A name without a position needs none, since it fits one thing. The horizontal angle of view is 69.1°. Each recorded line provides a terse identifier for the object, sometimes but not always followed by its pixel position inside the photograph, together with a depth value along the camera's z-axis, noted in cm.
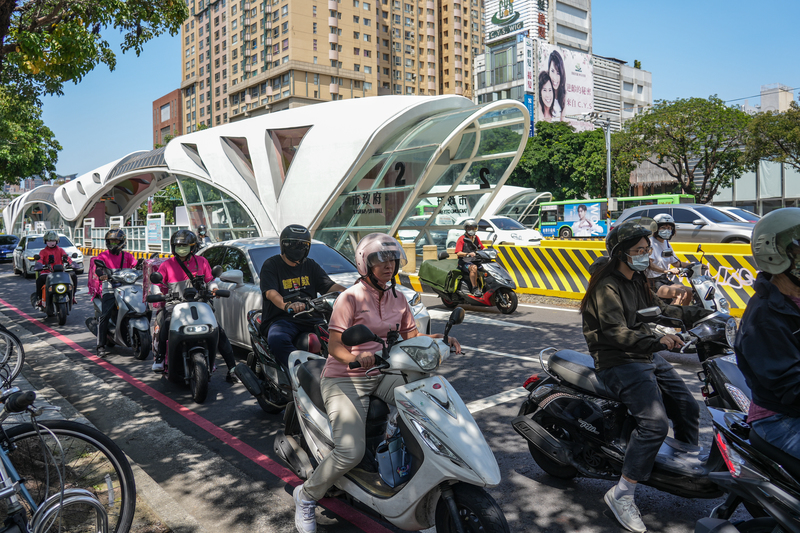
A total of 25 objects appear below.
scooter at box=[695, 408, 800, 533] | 218
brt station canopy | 1872
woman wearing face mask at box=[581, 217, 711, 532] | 311
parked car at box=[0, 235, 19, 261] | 2859
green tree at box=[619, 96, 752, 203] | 3212
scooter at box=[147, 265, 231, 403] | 568
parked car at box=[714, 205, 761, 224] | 1740
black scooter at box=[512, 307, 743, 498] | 313
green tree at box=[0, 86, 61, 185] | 1677
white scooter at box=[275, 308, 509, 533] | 250
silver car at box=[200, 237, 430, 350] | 715
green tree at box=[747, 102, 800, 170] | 3000
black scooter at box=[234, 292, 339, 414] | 476
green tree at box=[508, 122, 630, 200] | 4269
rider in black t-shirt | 491
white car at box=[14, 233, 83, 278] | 1920
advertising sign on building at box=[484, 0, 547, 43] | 7475
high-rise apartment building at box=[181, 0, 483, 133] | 7431
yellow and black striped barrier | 891
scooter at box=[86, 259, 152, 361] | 750
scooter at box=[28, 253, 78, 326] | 1023
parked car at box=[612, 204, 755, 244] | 1662
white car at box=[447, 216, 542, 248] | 2447
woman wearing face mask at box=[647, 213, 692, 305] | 712
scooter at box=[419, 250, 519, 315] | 1000
